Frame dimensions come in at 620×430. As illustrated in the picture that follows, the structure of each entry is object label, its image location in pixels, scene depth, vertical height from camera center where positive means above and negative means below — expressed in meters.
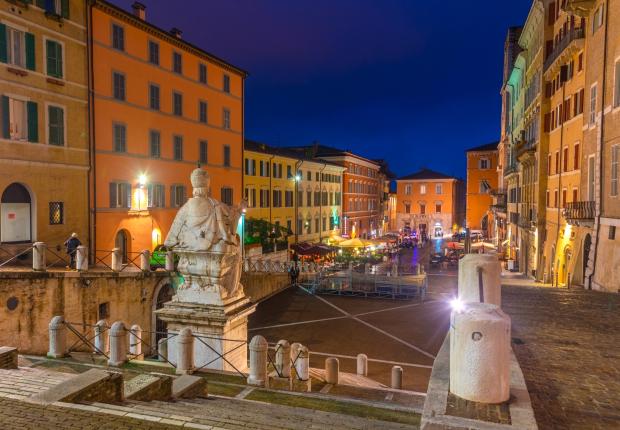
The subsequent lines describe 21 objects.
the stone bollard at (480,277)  7.46 -1.18
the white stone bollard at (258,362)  8.36 -2.84
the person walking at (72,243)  18.77 -1.63
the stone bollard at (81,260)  15.47 -1.86
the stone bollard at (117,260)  17.06 -2.08
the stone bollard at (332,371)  11.24 -3.98
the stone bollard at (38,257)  14.51 -1.68
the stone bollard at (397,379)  11.82 -4.38
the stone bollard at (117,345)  9.31 -2.82
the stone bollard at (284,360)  9.68 -3.23
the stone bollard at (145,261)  17.89 -2.21
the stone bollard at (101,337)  11.02 -3.24
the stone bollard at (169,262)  18.67 -2.34
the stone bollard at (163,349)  9.18 -2.87
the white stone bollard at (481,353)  4.61 -1.49
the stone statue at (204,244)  8.05 -0.71
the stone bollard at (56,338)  9.86 -2.82
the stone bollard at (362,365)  12.95 -4.44
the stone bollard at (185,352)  8.12 -2.57
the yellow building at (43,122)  19.52 +3.60
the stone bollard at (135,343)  10.82 -3.49
